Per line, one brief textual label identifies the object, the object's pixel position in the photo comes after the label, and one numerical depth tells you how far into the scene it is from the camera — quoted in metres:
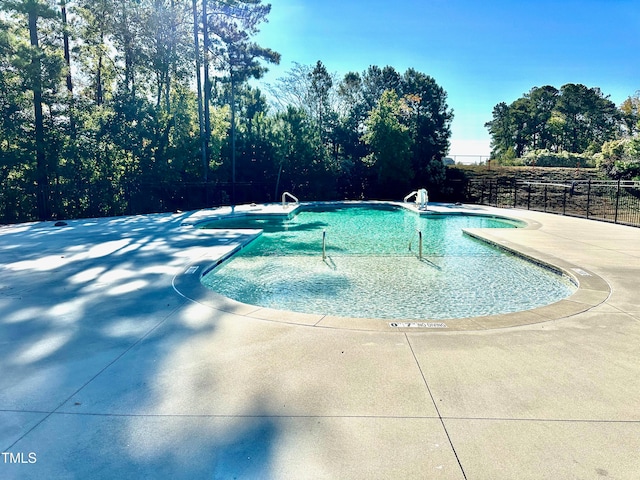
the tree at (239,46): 17.41
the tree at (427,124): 21.52
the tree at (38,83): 11.02
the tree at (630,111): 39.82
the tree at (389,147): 19.25
